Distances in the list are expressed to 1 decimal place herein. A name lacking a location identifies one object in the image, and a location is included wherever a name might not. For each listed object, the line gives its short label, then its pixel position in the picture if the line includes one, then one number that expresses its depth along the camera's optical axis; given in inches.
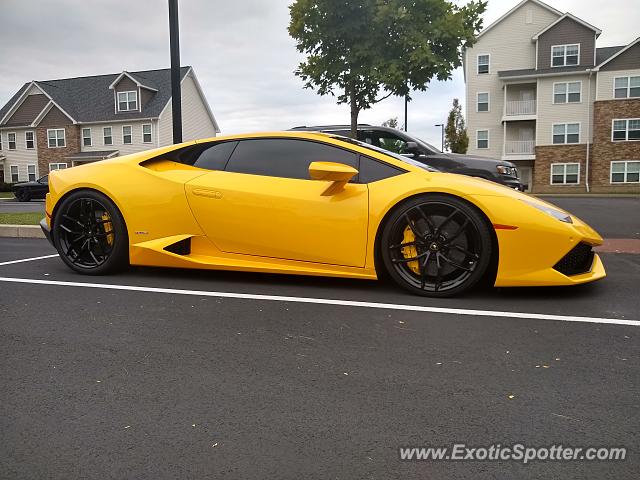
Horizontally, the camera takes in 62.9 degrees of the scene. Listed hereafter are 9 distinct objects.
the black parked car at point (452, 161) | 310.5
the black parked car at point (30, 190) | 979.3
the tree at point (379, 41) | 664.4
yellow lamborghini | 145.1
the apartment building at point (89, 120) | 1432.1
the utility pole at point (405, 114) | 1023.1
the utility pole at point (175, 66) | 323.9
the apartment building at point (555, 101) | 1246.3
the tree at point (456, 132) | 1341.7
